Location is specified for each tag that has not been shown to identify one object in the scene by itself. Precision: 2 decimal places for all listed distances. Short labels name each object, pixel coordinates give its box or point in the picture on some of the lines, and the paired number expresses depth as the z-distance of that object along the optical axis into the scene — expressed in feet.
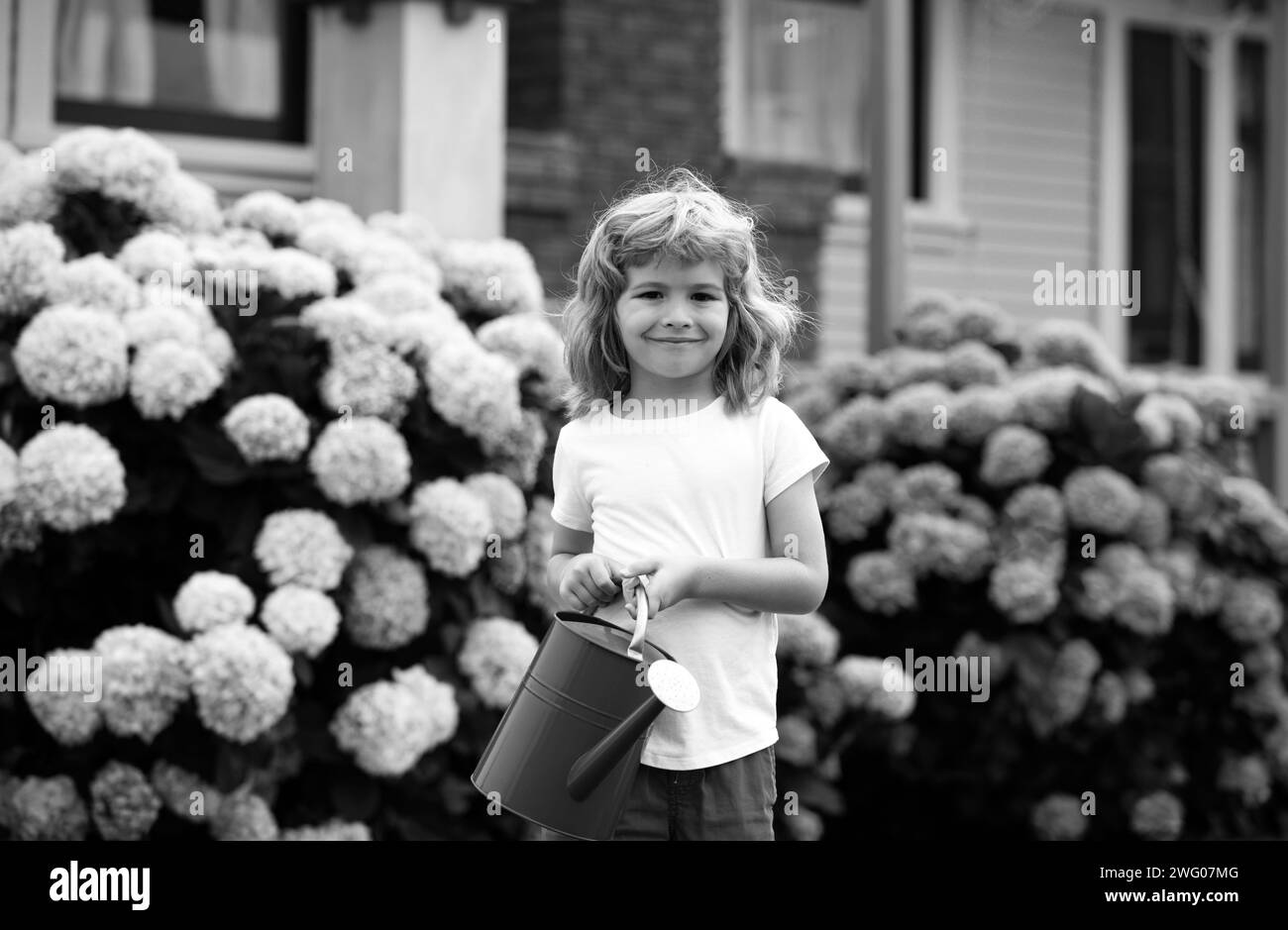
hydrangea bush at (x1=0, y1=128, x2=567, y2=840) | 11.87
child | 7.96
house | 19.67
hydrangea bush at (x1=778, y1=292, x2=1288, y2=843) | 16.57
